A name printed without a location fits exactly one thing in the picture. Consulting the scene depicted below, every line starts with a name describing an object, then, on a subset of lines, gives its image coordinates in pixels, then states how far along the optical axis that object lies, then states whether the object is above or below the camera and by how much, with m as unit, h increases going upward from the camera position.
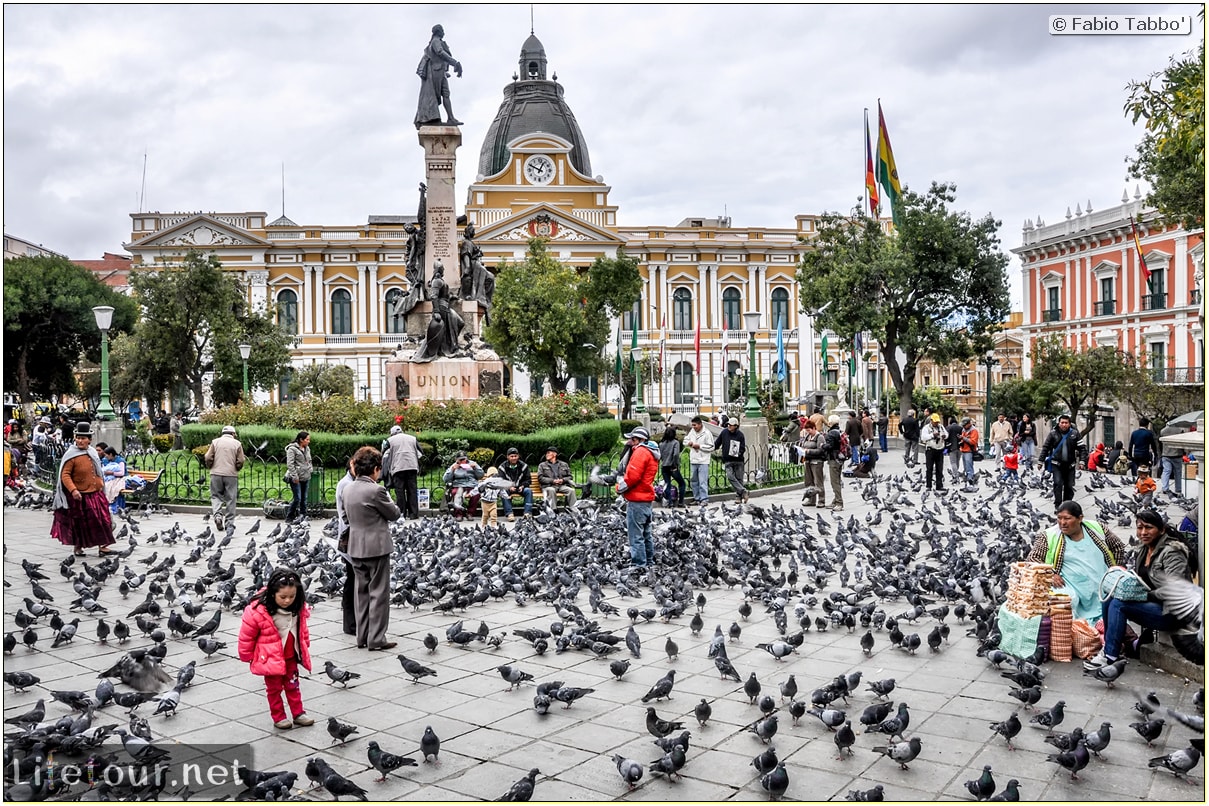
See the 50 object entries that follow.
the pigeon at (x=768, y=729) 5.00 -1.68
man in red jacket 9.89 -0.88
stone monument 21.12 +2.84
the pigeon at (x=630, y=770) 4.65 -1.74
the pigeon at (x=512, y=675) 6.17 -1.69
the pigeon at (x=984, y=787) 4.39 -1.75
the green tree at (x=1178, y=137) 10.34 +3.48
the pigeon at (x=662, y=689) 5.82 -1.69
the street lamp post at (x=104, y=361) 20.33 +1.28
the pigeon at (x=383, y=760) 4.68 -1.68
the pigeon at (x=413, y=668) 6.23 -1.65
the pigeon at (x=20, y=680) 6.00 -1.61
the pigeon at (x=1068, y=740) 4.75 -1.69
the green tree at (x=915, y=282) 33.19 +4.18
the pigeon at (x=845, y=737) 4.91 -1.69
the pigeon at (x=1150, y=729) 4.93 -1.69
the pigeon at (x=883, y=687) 5.76 -1.69
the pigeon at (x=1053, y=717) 5.18 -1.71
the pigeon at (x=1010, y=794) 4.31 -1.75
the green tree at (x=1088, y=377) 28.19 +0.65
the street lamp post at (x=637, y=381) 36.25 +1.02
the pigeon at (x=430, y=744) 4.86 -1.66
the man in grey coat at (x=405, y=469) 13.05 -0.76
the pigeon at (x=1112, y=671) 5.91 -1.67
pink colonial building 38.94 +4.83
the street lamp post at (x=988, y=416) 31.45 -0.52
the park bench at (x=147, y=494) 15.27 -1.21
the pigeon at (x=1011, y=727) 4.98 -1.68
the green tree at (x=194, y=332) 32.81 +2.93
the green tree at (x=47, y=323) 42.16 +4.30
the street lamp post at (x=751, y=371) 20.32 +0.81
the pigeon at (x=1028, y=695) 5.49 -1.68
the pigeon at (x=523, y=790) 4.42 -1.73
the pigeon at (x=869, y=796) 4.37 -1.78
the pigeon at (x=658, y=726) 5.06 -1.67
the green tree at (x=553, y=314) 40.16 +4.04
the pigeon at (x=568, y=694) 5.71 -1.68
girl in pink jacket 5.41 -1.26
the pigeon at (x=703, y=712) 5.43 -1.71
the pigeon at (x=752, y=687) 5.79 -1.68
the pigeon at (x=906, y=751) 4.77 -1.72
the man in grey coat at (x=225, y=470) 13.32 -0.74
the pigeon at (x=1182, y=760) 4.55 -1.71
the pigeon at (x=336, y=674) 6.24 -1.67
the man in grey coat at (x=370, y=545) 6.95 -0.95
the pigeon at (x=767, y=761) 4.62 -1.70
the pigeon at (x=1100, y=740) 4.77 -1.69
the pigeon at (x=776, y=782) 4.49 -1.75
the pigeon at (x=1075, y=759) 4.55 -1.69
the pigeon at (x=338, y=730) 5.14 -1.68
